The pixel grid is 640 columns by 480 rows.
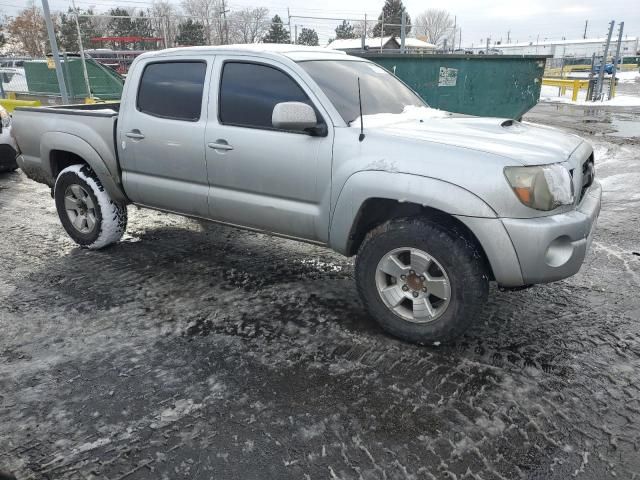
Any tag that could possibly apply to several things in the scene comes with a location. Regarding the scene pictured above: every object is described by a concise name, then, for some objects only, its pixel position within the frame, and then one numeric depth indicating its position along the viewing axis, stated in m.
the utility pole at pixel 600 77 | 20.02
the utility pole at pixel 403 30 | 17.53
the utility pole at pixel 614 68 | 19.91
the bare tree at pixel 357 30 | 68.18
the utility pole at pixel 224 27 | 36.33
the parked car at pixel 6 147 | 7.98
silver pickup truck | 2.83
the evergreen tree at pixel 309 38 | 49.44
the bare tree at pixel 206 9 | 43.12
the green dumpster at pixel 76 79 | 14.31
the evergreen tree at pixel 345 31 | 70.69
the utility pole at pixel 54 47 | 10.83
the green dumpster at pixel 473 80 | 9.81
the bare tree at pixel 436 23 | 83.78
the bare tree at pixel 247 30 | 41.78
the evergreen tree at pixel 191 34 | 44.38
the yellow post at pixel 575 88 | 21.59
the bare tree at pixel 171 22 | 37.96
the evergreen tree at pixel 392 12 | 58.38
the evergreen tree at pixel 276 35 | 51.34
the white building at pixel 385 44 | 41.44
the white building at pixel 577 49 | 72.19
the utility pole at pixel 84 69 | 13.54
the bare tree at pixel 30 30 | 57.00
